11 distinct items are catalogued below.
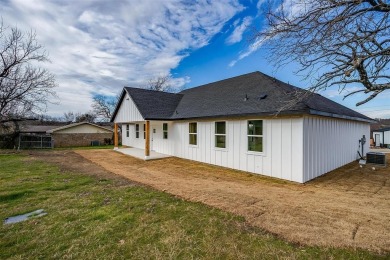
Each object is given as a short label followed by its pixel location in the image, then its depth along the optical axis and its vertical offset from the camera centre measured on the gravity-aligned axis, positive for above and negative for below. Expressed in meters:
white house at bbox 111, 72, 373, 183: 7.52 -0.13
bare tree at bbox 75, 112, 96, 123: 45.03 +2.44
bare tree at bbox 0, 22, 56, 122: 17.30 +4.66
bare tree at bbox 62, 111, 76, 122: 57.56 +3.47
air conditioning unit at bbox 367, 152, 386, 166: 10.34 -1.78
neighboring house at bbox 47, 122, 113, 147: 23.53 -0.85
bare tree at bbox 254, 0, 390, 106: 3.50 +1.70
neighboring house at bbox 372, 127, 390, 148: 25.25 -1.67
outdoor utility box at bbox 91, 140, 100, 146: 25.60 -1.99
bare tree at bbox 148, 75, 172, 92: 37.44 +8.39
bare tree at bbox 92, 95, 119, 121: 41.14 +4.58
